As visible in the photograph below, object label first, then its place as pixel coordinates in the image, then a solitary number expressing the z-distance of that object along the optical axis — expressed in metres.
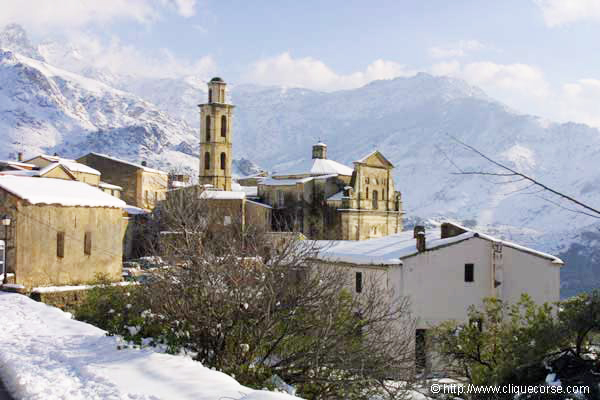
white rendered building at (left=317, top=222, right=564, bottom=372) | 23.42
